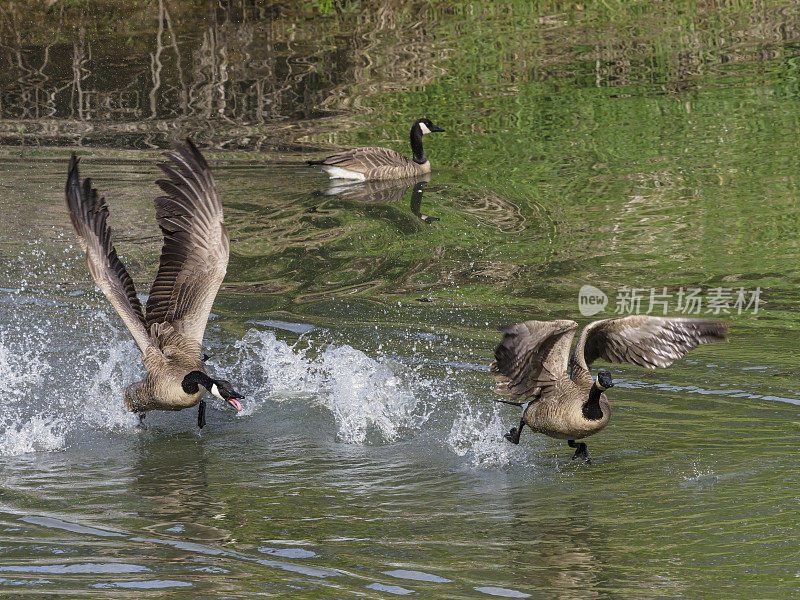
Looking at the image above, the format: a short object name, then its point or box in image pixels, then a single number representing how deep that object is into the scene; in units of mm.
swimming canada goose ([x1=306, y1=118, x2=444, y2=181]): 24969
